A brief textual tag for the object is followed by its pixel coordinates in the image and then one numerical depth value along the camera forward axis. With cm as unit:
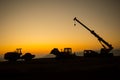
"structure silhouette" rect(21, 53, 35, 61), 4526
